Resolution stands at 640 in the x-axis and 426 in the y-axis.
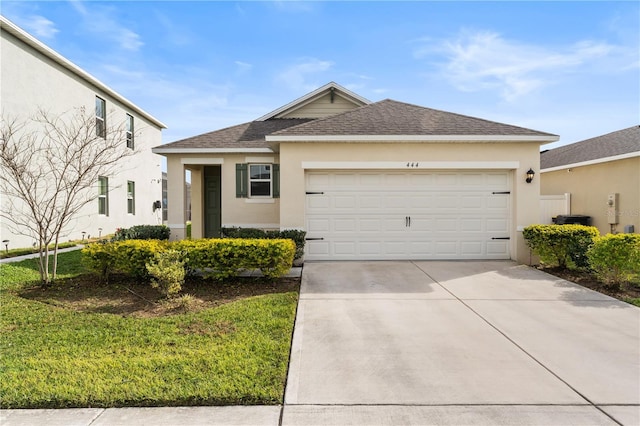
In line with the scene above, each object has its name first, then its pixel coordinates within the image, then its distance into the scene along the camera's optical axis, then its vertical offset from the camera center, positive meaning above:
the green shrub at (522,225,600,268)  7.72 -0.84
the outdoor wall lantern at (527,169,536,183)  8.99 +0.87
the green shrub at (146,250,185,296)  5.68 -1.06
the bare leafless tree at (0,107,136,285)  10.34 +2.10
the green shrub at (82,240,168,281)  6.60 -0.91
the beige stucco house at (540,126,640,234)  11.95 +1.12
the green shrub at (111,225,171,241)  9.41 -0.67
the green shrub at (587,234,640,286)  6.44 -0.99
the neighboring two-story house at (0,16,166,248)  10.48 +3.89
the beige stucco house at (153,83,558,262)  9.05 +0.59
